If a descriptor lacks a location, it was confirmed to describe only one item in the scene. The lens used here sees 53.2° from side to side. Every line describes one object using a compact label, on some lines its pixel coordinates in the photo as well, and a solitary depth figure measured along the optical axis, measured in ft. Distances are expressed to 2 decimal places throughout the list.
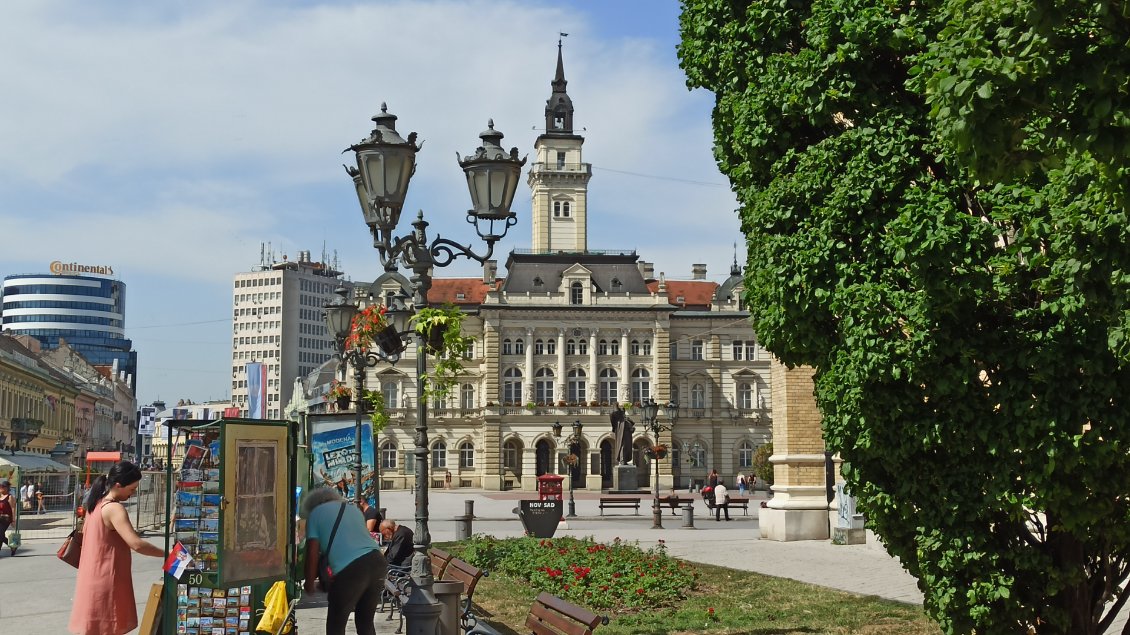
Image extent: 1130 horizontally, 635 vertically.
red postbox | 102.58
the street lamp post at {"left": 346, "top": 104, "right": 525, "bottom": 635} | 35.70
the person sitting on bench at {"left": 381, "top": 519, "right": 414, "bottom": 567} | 46.06
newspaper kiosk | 27.94
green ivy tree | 24.11
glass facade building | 543.80
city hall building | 268.21
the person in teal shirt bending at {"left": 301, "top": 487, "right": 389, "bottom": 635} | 28.22
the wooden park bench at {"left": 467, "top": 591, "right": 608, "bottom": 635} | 25.70
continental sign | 571.69
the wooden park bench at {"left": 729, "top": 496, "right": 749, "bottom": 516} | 135.23
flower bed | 47.32
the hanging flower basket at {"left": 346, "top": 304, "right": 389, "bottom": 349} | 79.25
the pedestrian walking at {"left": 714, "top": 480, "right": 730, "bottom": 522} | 125.80
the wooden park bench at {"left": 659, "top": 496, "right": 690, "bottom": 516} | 128.42
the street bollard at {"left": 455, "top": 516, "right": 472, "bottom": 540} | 80.28
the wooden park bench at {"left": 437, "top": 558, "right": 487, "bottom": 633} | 36.94
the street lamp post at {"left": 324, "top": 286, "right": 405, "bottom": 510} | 66.90
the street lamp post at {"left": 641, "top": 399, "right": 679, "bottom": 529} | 130.00
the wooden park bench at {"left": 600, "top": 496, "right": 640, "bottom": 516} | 138.62
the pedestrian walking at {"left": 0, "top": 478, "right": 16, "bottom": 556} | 83.27
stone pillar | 77.77
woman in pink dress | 26.37
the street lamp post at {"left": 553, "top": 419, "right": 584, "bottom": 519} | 136.67
